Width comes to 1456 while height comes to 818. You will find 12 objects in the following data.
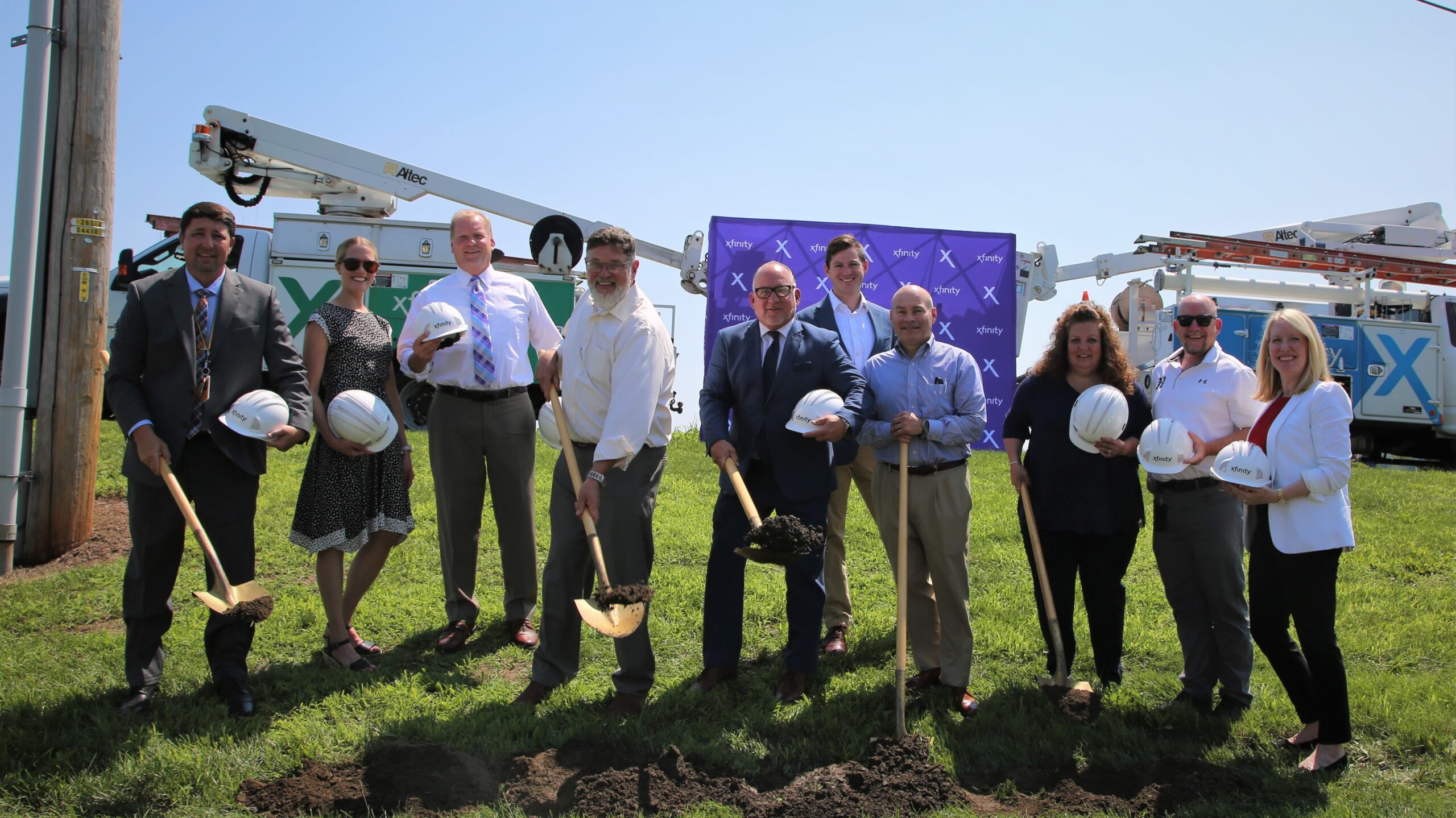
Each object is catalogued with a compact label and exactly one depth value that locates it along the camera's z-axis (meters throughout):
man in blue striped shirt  4.77
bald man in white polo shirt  4.68
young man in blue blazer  5.54
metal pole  6.52
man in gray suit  4.28
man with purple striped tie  5.26
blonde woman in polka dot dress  4.91
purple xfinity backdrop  10.54
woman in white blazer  4.06
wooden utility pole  6.59
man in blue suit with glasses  4.79
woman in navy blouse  4.85
